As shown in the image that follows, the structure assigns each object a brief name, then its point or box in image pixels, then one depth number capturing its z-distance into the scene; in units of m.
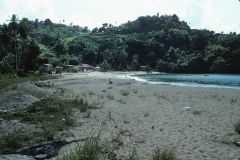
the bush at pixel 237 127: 6.60
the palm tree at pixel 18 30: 37.97
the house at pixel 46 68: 51.43
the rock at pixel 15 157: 4.41
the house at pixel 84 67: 79.69
